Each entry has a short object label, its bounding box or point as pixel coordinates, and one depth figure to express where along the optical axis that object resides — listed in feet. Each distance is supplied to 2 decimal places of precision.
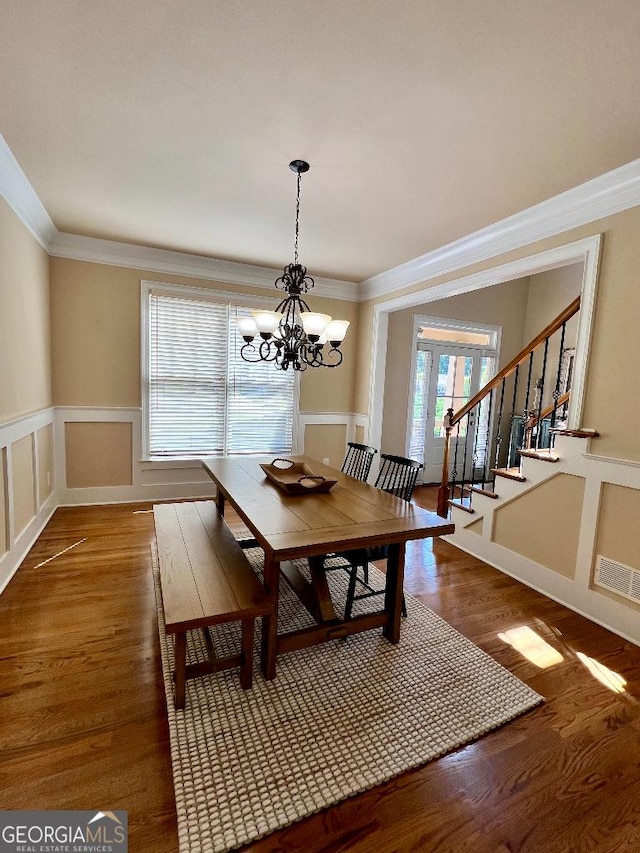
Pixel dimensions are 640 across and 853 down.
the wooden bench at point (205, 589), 5.51
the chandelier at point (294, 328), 7.85
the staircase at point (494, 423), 12.37
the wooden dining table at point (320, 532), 5.82
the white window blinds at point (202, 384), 14.35
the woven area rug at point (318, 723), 4.45
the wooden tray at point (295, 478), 7.84
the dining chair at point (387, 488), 7.64
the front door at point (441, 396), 18.26
